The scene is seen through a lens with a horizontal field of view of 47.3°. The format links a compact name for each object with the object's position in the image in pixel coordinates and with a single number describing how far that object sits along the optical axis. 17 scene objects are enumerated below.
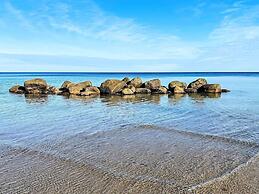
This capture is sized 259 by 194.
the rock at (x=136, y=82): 36.81
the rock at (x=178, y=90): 34.61
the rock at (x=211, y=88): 35.34
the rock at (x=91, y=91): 32.25
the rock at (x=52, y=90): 34.72
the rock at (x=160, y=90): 34.21
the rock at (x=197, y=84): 37.09
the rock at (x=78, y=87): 33.22
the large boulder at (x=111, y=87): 33.16
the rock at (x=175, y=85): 36.14
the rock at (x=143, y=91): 34.69
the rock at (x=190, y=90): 35.77
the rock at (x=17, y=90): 35.94
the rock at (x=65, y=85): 36.28
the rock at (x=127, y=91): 32.47
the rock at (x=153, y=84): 35.69
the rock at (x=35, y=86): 35.06
